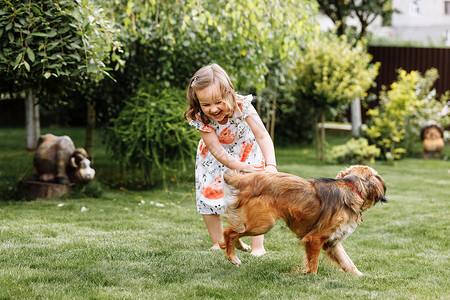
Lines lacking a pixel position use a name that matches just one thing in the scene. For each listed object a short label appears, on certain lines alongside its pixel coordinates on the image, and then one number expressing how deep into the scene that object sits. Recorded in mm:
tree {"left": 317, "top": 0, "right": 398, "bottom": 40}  13869
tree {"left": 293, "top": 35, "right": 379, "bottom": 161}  10711
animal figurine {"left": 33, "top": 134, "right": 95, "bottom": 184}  7133
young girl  3830
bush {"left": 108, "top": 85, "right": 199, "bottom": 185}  7410
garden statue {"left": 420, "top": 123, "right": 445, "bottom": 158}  11977
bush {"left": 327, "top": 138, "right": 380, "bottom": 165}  10773
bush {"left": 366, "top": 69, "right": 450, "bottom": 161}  11430
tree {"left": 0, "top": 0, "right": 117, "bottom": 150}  5215
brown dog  3473
